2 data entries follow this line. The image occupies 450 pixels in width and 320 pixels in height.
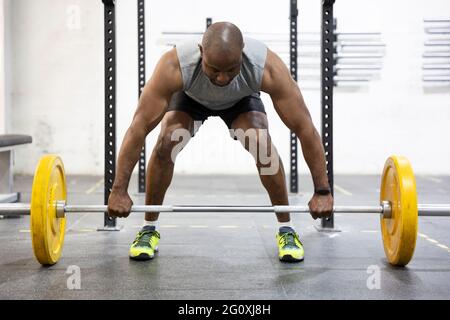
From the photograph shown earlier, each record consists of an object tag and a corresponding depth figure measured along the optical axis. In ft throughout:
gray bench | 12.48
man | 7.01
